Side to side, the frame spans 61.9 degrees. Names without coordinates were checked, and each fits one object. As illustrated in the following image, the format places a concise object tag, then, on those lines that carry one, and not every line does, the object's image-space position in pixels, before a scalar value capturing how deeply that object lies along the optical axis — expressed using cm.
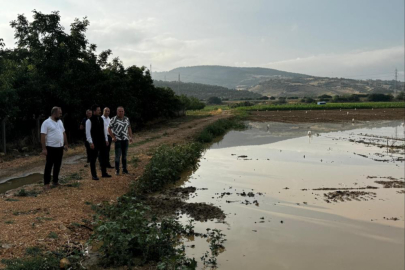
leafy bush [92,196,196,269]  431
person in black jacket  827
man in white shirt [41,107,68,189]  706
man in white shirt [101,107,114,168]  912
